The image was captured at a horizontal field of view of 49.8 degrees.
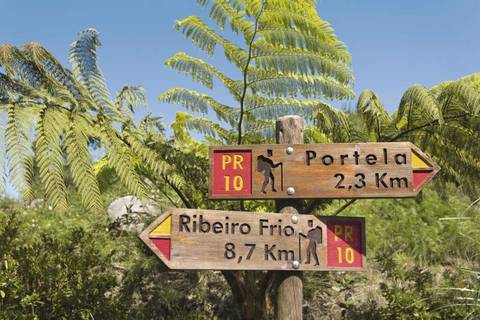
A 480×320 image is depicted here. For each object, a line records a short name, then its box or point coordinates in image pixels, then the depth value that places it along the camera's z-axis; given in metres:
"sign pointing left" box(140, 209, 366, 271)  2.49
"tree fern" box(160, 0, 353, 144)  3.40
